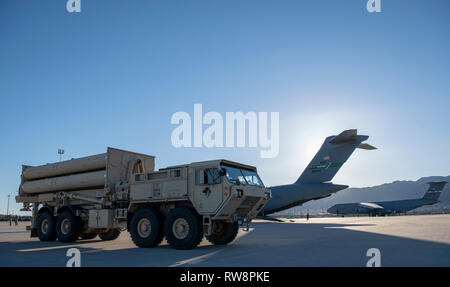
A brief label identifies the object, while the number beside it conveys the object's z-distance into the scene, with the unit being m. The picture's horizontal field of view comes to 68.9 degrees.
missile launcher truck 10.82
